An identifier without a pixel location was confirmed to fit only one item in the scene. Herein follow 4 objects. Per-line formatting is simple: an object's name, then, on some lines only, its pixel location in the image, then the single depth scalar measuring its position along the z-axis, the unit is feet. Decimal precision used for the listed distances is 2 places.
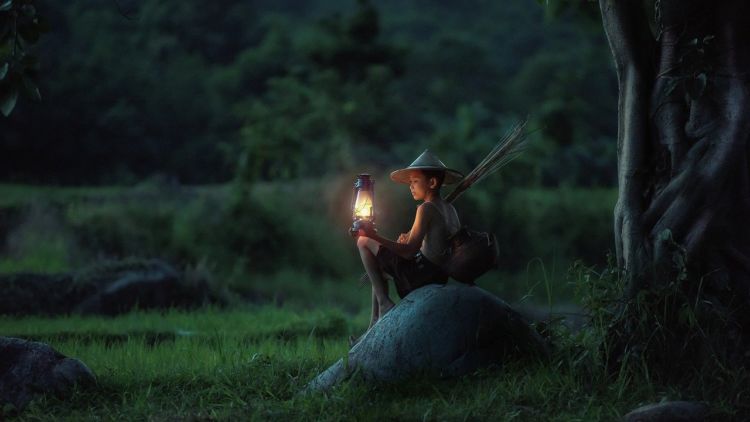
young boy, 45.16
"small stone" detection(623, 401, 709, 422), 36.65
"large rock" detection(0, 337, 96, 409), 43.86
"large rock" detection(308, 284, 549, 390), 42.91
